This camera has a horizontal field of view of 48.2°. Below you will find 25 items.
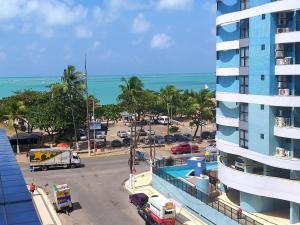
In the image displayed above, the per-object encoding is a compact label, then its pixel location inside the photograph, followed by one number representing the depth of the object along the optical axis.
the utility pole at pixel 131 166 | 38.30
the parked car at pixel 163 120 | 81.74
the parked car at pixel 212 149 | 51.13
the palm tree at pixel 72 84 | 55.53
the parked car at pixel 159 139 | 59.94
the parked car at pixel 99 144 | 58.21
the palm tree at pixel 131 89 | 56.19
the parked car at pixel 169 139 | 61.38
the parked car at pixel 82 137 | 62.72
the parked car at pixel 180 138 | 62.29
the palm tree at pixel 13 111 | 54.09
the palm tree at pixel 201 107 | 59.57
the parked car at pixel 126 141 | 59.62
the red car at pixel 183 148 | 53.91
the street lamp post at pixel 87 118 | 53.23
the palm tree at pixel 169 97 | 72.00
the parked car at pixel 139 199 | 32.57
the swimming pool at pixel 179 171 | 39.90
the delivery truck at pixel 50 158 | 44.30
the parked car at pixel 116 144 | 58.55
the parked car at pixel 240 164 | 30.75
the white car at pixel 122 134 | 66.67
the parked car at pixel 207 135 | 64.30
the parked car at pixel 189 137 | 62.68
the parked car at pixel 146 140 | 59.46
